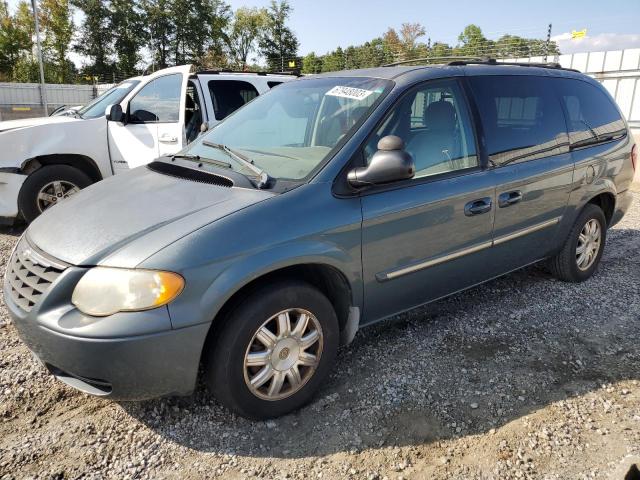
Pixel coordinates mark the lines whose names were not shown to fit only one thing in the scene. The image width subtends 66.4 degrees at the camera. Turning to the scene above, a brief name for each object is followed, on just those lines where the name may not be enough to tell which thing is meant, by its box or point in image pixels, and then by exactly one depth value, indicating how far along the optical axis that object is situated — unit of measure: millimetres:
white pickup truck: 5621
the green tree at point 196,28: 50688
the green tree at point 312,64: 41731
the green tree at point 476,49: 24922
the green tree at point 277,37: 54469
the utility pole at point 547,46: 18156
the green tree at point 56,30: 41312
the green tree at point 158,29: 49038
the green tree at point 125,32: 47469
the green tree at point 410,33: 49969
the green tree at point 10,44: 38438
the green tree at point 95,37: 45844
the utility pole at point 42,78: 22972
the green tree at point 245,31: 54906
